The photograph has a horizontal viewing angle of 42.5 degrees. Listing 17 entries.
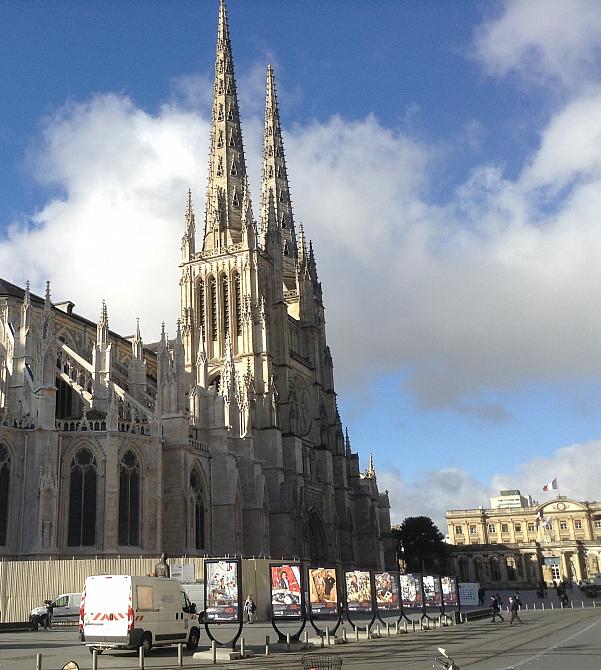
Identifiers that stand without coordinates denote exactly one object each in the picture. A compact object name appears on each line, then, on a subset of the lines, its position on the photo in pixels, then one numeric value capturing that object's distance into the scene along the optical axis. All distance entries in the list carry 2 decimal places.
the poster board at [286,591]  21.11
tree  98.88
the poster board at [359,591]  24.73
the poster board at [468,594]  45.72
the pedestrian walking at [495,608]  35.72
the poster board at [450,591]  32.69
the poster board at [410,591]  28.28
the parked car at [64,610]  29.41
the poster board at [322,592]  22.06
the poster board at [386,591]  26.03
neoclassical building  103.75
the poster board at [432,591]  30.39
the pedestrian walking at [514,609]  31.42
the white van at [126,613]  17.97
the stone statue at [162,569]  29.30
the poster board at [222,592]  20.00
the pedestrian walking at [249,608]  29.70
